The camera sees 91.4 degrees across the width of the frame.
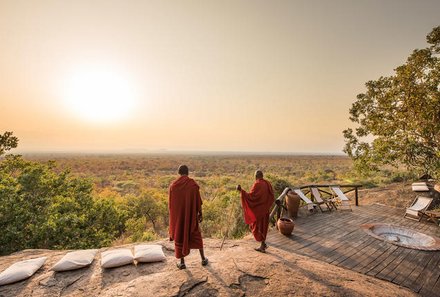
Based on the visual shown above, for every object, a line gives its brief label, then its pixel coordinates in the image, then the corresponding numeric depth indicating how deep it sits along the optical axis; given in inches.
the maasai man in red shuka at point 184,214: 199.2
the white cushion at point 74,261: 193.6
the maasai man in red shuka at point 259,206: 241.6
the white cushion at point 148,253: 208.5
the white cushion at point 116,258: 198.1
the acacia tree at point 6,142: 335.6
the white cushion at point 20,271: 175.8
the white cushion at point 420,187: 461.4
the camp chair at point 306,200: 397.0
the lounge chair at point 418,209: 374.3
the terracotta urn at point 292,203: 376.8
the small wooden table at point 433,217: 351.1
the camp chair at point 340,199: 426.6
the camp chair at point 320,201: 424.1
